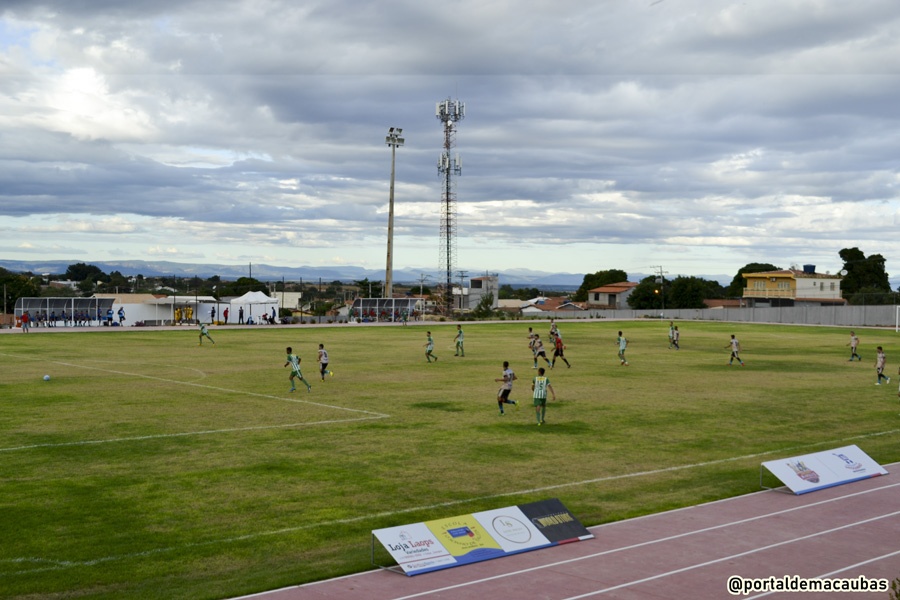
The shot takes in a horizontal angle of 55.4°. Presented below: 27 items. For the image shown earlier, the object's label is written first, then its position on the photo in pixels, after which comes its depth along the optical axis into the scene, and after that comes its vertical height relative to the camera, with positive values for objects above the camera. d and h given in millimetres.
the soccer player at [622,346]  45094 -2515
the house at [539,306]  161025 -1907
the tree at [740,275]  180075 +5267
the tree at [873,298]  103812 +448
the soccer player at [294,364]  31750 -2592
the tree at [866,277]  151500 +4327
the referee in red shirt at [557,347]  43750 -2573
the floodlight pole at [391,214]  107375 +10371
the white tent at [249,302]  88312 -861
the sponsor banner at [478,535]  12953 -3826
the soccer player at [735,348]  45969 -2587
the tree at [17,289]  117000 +276
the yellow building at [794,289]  132125 +1847
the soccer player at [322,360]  35750 -2733
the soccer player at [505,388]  27188 -2893
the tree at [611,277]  196000 +4875
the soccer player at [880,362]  37125 -2637
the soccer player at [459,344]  50250 -2808
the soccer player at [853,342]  48691 -2323
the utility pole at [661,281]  133075 +2983
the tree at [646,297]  142375 +273
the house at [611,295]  164375 +613
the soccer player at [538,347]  43500 -2570
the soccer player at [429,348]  45812 -2780
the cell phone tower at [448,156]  108688 +17702
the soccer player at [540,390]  24931 -2696
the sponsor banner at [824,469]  17719 -3627
